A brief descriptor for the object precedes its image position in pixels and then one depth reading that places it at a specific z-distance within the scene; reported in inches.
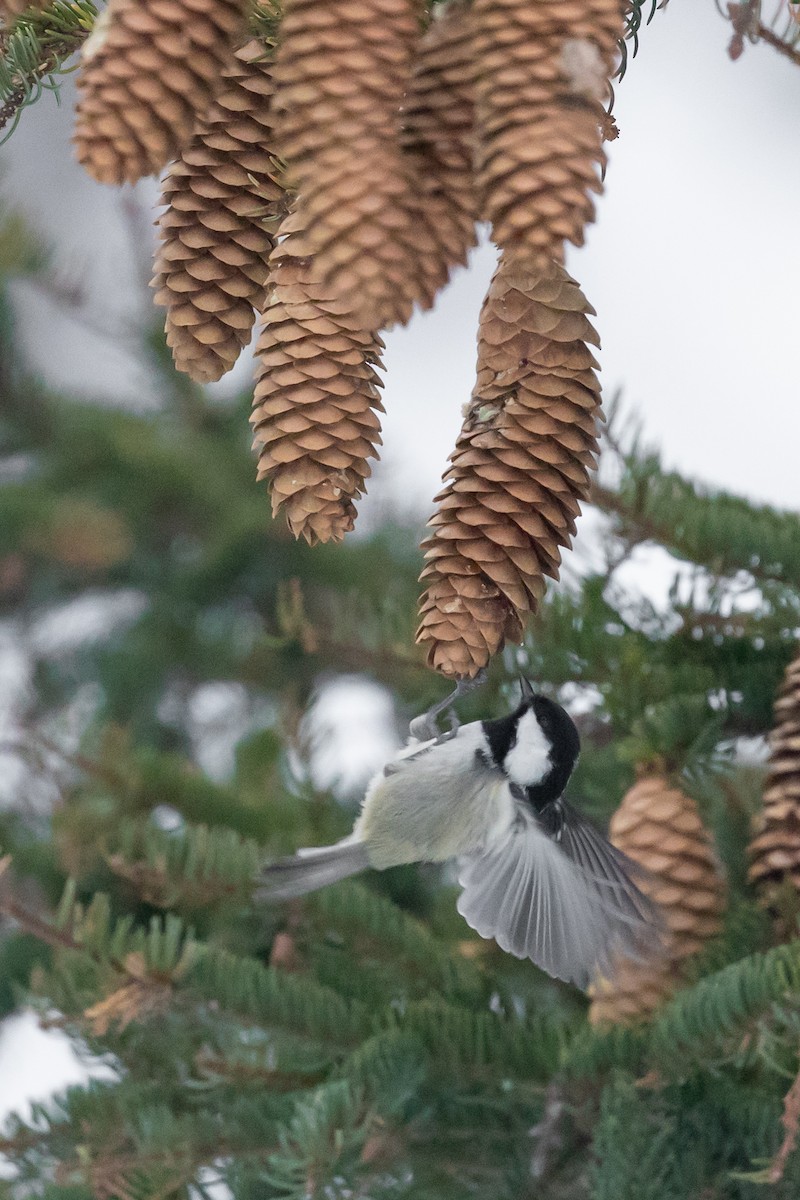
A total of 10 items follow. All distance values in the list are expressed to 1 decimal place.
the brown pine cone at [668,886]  240.5
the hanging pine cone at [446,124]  222.4
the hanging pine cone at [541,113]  221.0
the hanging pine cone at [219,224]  225.2
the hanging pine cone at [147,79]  221.7
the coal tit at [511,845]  240.4
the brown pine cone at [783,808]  239.1
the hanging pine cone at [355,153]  221.2
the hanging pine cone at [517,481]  224.9
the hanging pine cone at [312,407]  224.8
